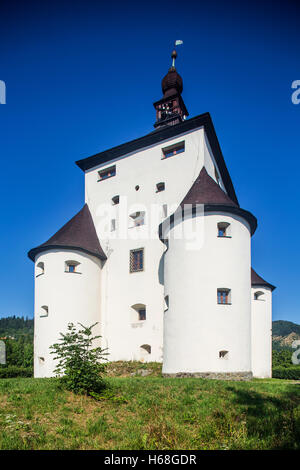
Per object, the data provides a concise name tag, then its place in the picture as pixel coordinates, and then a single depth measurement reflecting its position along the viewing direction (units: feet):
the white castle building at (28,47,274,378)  55.36
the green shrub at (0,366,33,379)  76.51
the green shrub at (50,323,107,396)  34.06
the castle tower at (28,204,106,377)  69.15
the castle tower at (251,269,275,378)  74.22
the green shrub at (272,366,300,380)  94.63
